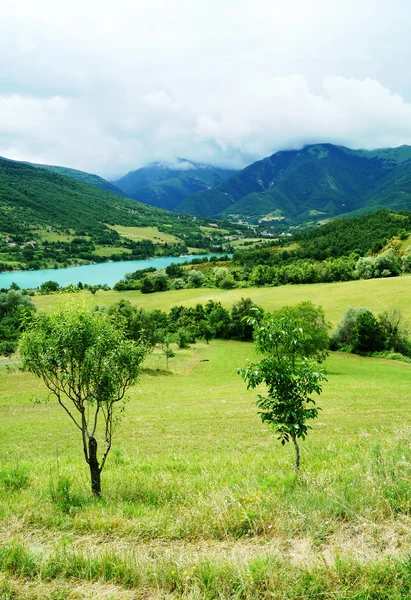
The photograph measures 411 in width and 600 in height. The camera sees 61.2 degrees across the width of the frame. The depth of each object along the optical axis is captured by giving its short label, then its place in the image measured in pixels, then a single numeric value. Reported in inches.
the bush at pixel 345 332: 2547.5
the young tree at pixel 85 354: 347.6
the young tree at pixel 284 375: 364.8
